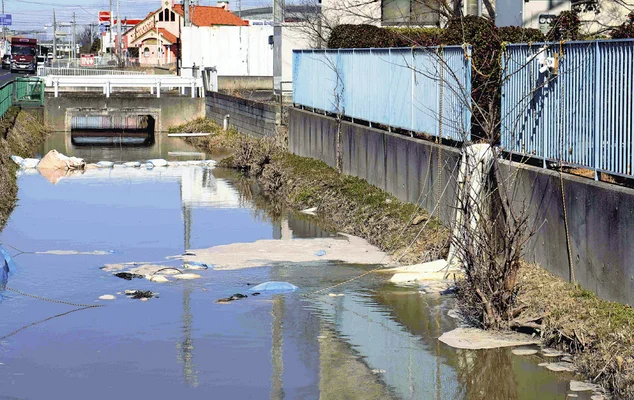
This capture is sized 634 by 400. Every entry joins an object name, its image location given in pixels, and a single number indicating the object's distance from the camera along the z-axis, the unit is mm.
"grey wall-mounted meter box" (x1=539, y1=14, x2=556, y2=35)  17788
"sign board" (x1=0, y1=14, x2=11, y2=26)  121750
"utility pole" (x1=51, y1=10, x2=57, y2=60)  110062
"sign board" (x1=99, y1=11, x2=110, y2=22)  148200
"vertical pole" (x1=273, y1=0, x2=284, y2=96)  34844
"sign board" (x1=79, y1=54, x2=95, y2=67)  83250
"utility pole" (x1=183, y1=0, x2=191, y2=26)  55062
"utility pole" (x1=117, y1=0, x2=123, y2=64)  89869
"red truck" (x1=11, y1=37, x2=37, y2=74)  79062
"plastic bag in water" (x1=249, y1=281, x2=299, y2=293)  12195
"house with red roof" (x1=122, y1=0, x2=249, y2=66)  92100
